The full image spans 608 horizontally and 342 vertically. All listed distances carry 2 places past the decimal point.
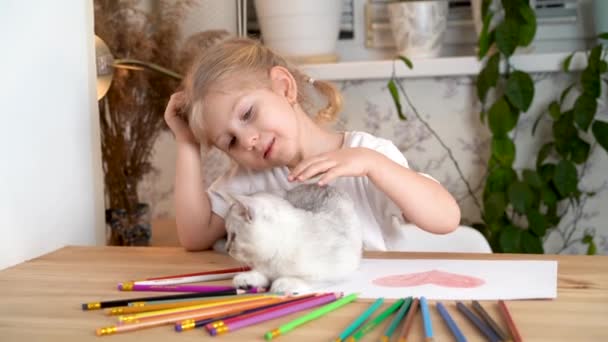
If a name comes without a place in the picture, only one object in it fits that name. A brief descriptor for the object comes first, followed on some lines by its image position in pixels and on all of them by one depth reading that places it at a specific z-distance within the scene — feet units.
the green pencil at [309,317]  4.75
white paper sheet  5.23
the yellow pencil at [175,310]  4.92
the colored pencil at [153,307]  5.05
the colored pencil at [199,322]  4.85
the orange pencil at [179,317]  4.83
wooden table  4.79
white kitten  5.25
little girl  5.90
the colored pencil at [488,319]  4.69
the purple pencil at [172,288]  5.36
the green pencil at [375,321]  4.70
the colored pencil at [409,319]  4.67
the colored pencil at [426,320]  4.67
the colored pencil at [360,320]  4.71
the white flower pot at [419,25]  10.11
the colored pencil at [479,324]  4.66
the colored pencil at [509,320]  4.66
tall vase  8.41
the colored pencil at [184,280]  5.49
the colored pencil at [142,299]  5.14
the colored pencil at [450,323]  4.65
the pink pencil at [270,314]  4.82
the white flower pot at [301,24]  10.30
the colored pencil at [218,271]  5.64
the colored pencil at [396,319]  4.70
